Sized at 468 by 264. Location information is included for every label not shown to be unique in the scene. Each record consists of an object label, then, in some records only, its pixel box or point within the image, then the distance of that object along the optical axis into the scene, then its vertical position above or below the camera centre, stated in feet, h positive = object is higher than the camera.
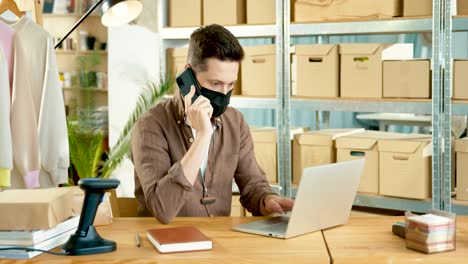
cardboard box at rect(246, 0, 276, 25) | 14.33 +1.37
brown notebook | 6.93 -1.38
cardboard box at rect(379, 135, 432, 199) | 12.78 -1.38
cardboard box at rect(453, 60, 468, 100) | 12.35 +0.07
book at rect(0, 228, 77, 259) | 6.82 -1.42
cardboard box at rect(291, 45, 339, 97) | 13.75 +0.27
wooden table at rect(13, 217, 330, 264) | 6.75 -1.47
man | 8.39 -0.74
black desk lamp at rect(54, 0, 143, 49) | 15.03 +1.44
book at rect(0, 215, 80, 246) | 6.91 -1.31
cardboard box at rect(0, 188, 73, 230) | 6.92 -1.10
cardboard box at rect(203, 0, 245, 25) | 14.66 +1.41
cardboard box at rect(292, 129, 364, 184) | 13.88 -1.14
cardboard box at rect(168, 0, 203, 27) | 15.11 +1.44
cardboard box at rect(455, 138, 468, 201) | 12.56 -1.37
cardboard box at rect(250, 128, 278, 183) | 14.35 -1.20
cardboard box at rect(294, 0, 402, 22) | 13.02 +1.29
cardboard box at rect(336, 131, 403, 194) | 13.34 -1.16
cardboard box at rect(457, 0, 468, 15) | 12.56 +1.23
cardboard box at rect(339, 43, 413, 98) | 13.26 +0.29
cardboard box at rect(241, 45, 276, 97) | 14.38 +0.28
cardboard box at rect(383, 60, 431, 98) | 12.76 +0.09
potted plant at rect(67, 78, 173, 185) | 16.63 -1.24
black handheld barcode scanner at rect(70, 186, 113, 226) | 8.05 -1.28
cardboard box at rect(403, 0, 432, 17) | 12.64 +1.24
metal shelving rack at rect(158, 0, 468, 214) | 12.40 -0.24
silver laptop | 7.24 -1.14
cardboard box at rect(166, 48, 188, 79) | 15.49 +0.53
